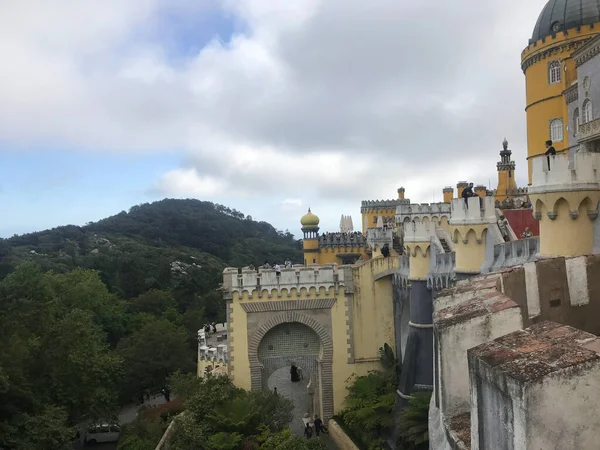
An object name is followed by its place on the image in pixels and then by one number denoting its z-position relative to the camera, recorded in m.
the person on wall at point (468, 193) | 14.32
